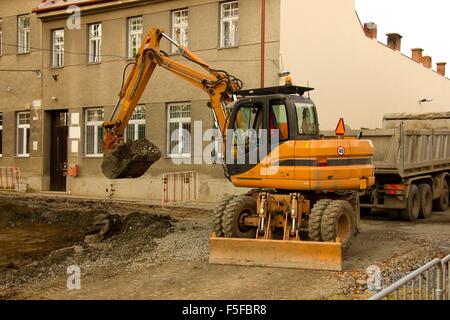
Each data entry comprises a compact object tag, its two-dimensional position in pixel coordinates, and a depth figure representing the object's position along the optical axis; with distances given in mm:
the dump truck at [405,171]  13445
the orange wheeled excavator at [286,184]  8602
